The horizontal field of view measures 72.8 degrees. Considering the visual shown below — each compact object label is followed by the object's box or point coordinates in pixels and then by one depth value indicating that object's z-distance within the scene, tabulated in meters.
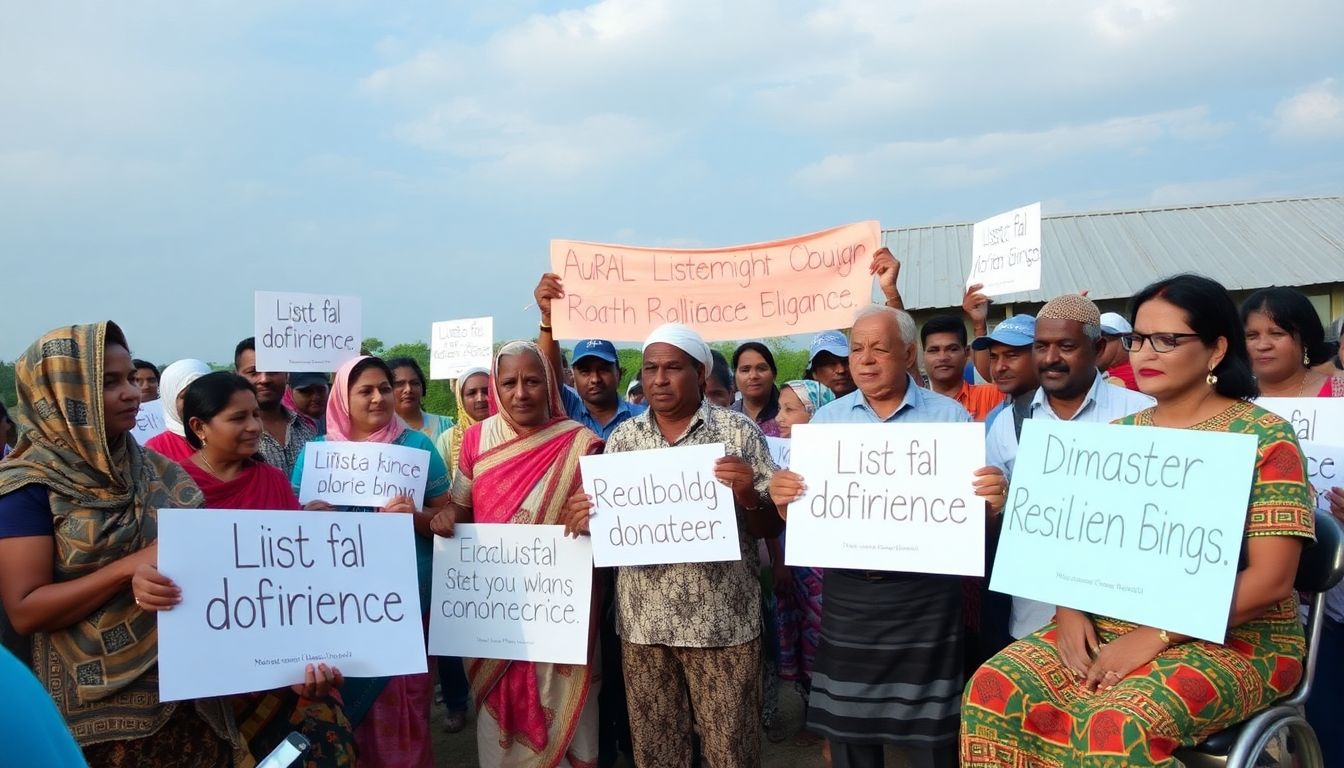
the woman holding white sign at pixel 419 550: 4.14
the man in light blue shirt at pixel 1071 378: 3.90
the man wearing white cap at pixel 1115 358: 6.01
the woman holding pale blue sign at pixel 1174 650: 2.61
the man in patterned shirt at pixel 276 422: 5.17
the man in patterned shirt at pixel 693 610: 3.69
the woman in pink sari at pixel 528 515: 4.11
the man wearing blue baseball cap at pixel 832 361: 6.00
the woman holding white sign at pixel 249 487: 3.47
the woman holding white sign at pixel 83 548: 2.86
